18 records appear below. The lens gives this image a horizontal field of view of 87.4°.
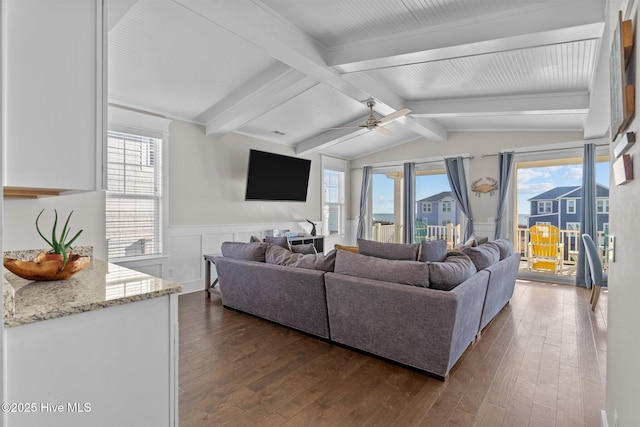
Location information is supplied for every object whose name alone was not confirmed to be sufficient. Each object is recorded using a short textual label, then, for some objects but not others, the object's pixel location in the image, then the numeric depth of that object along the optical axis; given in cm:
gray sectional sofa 241
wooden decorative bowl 158
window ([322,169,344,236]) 758
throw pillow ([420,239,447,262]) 282
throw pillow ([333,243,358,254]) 331
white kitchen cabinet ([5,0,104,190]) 118
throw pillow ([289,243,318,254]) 360
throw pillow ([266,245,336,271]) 304
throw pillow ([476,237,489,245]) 415
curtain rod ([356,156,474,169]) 634
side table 462
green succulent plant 165
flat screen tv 564
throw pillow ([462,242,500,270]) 303
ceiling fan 400
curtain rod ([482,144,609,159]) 523
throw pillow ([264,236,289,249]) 394
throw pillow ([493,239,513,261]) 373
